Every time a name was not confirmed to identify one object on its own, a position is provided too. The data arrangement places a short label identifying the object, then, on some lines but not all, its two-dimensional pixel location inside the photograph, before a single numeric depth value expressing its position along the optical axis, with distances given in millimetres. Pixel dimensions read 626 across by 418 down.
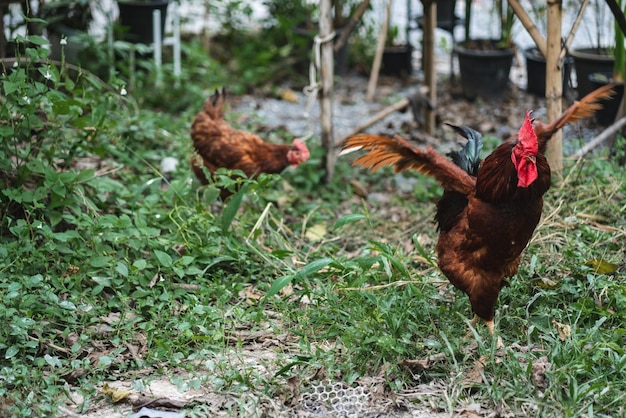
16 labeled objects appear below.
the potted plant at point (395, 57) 8445
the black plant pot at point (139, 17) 7145
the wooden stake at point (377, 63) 7086
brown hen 5172
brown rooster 3285
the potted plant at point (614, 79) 5992
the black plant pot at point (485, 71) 7496
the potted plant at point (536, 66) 7561
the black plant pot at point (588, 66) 6652
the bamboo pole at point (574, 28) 4655
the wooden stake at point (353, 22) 5777
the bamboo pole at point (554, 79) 4762
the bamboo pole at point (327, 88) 5457
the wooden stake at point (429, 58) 6383
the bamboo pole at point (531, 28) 4867
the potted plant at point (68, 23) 6863
